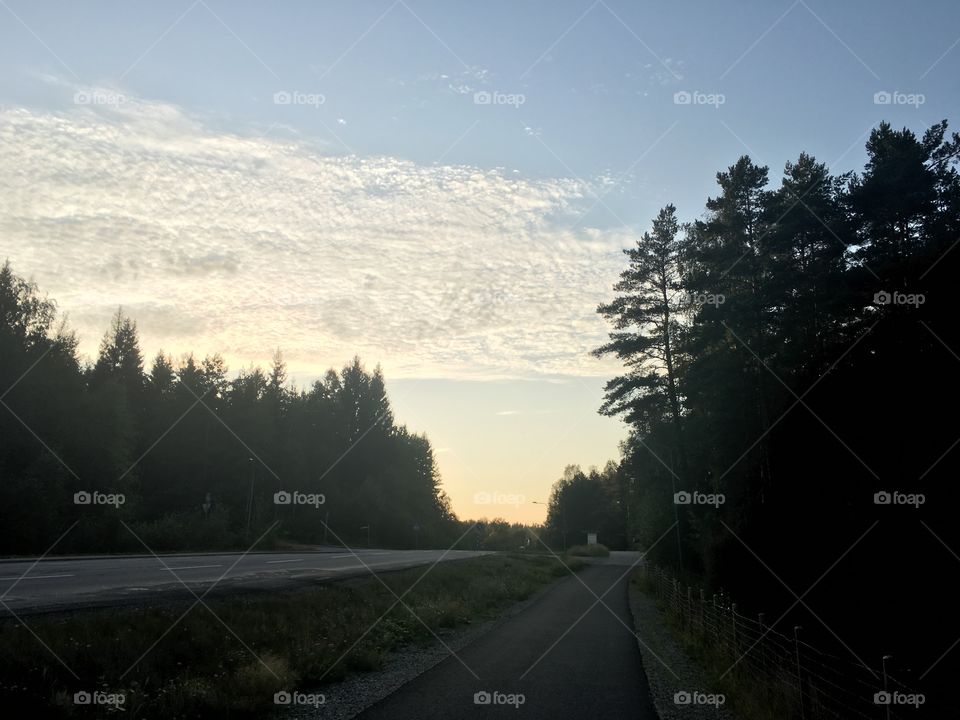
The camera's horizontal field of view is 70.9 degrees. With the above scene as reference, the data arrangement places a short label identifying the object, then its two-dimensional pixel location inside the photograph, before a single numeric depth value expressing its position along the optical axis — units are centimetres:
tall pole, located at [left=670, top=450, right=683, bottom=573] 3784
